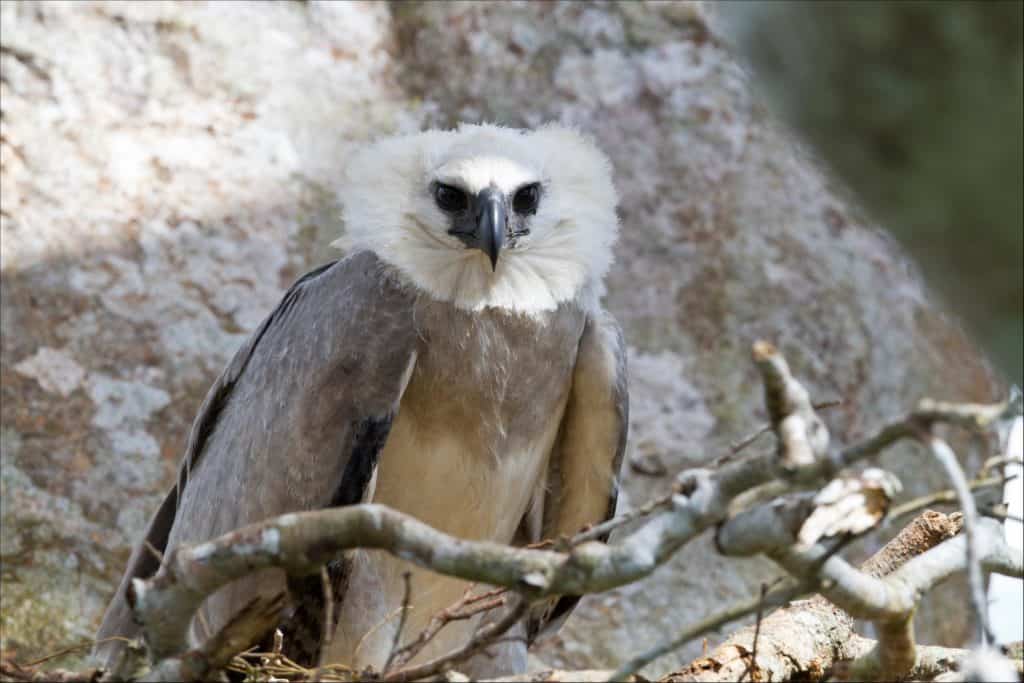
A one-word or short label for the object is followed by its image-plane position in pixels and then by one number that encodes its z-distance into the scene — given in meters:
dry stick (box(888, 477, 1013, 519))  5.68
